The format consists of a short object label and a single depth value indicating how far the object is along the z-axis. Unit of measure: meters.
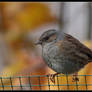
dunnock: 6.01
